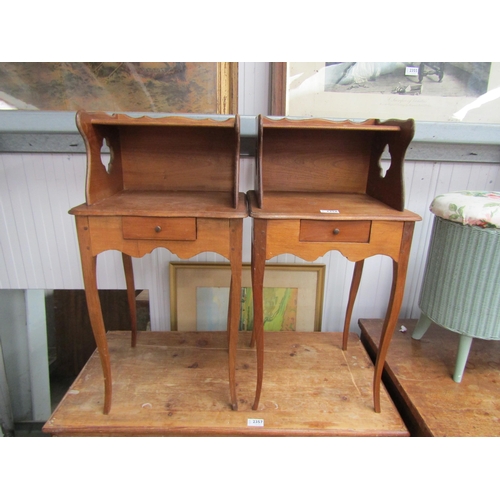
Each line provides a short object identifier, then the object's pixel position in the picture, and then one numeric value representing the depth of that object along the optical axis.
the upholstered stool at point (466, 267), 1.27
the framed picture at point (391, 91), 1.61
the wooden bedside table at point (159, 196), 1.12
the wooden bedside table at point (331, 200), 1.14
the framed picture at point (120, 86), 1.62
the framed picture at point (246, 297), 1.83
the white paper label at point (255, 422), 1.24
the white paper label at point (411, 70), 1.62
